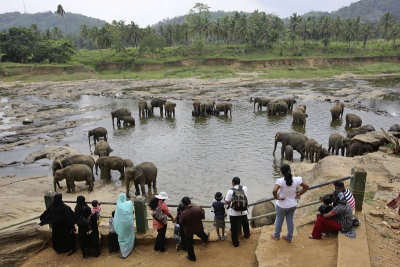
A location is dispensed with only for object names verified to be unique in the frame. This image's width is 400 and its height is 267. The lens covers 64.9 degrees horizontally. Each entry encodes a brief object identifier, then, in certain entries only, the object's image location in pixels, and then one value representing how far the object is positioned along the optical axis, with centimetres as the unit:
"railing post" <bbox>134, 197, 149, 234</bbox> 782
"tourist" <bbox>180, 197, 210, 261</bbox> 675
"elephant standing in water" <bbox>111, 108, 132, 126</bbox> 2581
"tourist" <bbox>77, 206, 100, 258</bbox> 728
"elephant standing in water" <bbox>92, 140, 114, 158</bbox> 1717
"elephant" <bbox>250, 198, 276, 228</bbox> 943
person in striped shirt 686
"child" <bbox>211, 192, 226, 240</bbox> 718
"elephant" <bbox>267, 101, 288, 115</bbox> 2820
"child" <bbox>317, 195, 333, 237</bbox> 659
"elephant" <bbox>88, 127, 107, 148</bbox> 2098
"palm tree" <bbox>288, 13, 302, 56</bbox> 8494
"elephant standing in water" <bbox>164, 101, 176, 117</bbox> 2889
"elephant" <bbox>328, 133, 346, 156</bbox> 1732
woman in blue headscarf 715
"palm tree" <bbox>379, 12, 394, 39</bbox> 8956
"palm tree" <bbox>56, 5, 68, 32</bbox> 10133
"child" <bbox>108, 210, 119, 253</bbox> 748
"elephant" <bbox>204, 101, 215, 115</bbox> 2898
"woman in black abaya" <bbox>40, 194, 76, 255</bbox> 723
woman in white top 650
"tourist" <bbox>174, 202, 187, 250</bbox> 709
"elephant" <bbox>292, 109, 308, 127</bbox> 2388
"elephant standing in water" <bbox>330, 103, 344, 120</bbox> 2553
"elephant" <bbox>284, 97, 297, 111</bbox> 3007
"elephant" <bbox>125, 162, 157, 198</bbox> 1268
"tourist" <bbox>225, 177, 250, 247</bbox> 688
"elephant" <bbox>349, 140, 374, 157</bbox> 1577
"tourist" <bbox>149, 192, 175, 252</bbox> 720
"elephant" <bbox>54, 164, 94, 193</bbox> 1310
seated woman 647
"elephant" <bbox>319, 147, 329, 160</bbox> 1631
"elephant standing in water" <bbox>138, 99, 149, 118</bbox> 2905
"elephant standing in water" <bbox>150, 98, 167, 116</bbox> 3014
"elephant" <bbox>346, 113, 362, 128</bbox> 2269
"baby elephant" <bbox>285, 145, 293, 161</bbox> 1662
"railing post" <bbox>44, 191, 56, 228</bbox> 810
